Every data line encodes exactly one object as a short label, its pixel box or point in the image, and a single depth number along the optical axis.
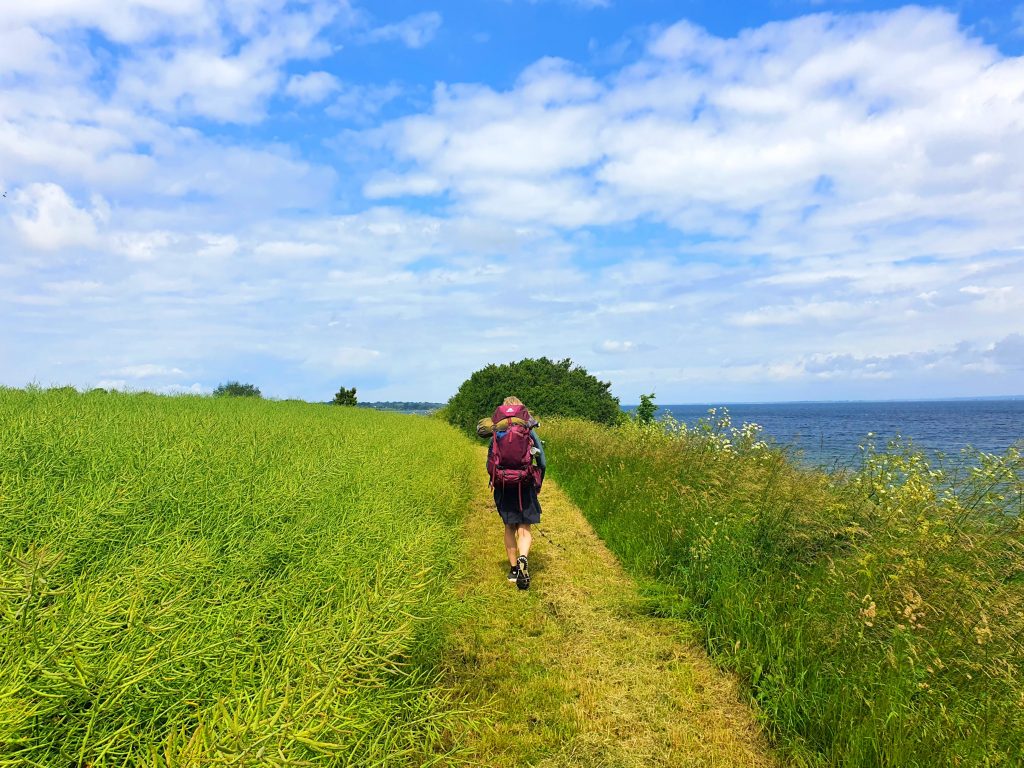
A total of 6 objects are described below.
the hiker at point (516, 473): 7.12
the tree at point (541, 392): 30.31
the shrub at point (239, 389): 35.72
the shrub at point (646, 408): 28.38
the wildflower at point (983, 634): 4.07
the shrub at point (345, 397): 43.94
